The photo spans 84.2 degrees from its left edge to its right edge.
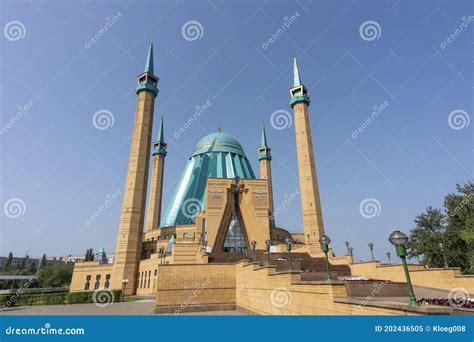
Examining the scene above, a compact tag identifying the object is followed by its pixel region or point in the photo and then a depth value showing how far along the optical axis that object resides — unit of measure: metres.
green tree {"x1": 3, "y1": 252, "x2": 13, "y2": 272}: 73.88
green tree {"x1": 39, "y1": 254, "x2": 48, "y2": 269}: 79.31
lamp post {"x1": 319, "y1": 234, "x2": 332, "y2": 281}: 9.69
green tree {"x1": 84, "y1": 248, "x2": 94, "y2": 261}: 72.03
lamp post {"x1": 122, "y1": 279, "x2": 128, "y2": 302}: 31.22
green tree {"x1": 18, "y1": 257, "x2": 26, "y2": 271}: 70.15
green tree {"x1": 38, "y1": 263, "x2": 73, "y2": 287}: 58.00
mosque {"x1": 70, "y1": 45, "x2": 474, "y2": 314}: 11.36
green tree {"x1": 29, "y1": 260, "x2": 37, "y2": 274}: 70.91
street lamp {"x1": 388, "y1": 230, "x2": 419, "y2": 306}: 5.78
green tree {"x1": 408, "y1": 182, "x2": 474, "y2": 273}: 24.81
